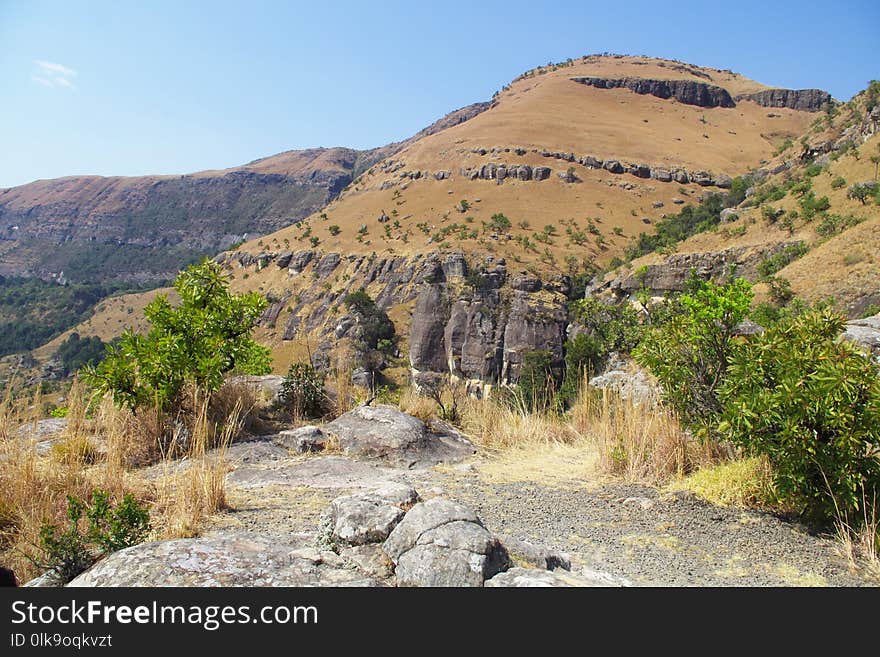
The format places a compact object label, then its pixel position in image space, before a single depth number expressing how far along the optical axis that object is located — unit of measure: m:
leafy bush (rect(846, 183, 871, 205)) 33.22
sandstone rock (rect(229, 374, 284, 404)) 8.12
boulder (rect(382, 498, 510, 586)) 2.61
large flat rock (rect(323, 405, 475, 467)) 6.42
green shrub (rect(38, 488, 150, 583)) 2.94
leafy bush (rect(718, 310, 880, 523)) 3.77
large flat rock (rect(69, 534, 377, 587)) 2.45
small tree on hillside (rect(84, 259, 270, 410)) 6.25
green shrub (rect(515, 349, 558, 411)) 30.28
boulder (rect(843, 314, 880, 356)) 8.14
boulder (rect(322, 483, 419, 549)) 3.12
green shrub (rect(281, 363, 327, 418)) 8.12
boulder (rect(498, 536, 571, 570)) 3.03
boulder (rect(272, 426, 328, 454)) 6.57
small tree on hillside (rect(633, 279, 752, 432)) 5.29
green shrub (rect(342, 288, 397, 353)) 52.09
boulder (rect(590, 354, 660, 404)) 6.80
